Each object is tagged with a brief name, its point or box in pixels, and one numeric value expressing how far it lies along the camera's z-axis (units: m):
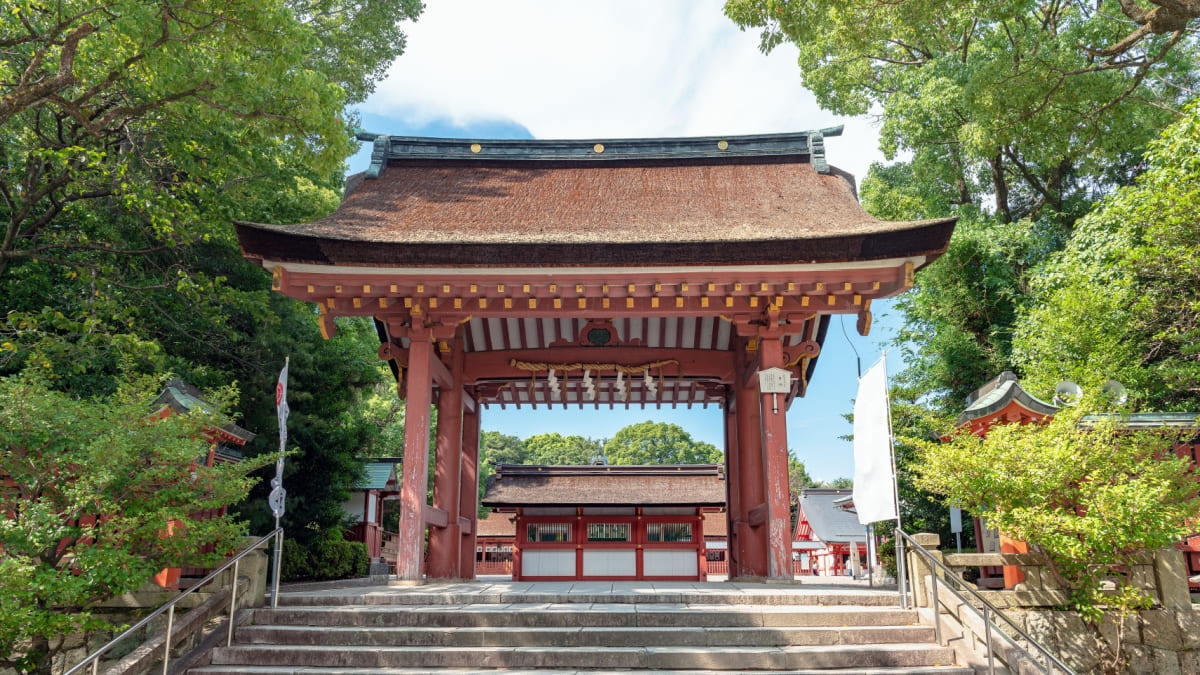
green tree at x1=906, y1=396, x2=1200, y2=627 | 5.94
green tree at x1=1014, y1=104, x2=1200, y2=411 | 12.41
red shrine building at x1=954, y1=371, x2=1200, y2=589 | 8.31
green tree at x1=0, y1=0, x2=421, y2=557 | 7.78
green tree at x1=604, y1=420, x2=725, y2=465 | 59.55
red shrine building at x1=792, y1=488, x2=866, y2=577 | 27.27
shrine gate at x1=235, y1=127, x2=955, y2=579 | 8.38
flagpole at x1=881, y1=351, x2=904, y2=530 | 6.65
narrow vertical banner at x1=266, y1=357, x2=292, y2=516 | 7.24
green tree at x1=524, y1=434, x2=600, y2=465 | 71.06
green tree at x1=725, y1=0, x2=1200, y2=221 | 11.77
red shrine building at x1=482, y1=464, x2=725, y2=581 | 19.98
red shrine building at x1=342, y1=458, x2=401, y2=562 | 19.30
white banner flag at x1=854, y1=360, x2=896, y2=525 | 6.76
